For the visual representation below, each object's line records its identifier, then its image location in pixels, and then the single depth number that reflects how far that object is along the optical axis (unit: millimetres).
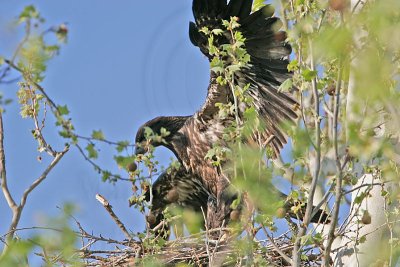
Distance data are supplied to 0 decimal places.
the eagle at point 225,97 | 17109
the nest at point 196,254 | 16250
